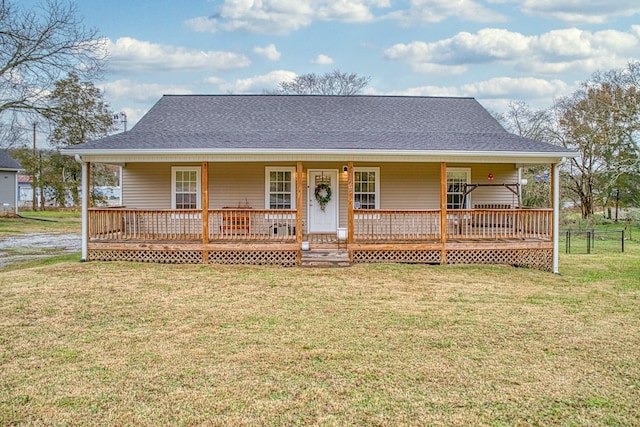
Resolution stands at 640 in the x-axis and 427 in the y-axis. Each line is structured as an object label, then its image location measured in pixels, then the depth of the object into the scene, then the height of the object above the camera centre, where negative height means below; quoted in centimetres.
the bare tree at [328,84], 3616 +1002
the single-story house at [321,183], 1083 +82
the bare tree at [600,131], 2569 +469
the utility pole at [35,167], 3038 +294
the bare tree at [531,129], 2533 +538
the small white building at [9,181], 3080 +208
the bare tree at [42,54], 1638 +575
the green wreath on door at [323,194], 1339 +50
